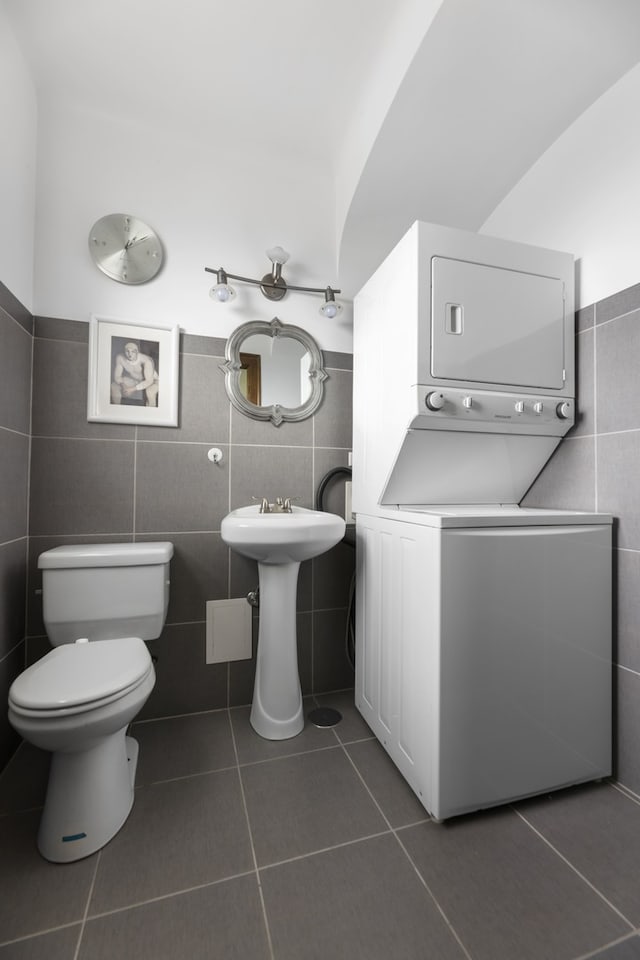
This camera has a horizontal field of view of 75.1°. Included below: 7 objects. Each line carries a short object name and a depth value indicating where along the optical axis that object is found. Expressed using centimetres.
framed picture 173
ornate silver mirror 192
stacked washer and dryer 123
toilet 108
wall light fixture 179
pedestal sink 165
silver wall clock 173
